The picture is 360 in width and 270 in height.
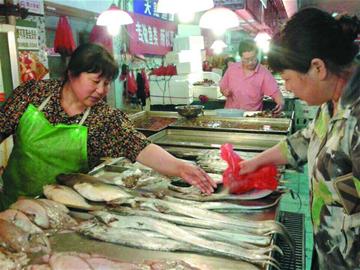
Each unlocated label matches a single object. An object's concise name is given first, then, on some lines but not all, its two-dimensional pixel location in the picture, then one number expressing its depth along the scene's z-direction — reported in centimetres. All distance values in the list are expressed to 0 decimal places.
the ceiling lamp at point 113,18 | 551
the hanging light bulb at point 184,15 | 370
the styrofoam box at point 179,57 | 886
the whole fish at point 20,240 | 167
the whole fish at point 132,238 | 174
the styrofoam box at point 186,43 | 985
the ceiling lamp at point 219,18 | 484
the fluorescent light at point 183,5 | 334
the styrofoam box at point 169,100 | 756
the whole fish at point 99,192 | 223
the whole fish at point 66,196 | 215
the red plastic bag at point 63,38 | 552
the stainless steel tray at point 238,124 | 445
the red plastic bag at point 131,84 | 834
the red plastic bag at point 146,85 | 824
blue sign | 844
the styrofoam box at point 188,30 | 1131
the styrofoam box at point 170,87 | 754
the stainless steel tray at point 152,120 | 477
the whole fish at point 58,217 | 192
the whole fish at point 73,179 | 236
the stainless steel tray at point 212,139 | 395
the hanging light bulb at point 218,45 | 1425
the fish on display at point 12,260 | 152
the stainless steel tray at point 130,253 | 162
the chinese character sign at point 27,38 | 420
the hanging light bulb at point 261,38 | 1273
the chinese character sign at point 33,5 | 444
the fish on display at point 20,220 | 180
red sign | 816
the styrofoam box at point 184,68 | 852
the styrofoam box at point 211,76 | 961
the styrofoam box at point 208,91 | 779
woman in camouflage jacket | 155
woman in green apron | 246
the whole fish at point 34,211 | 190
